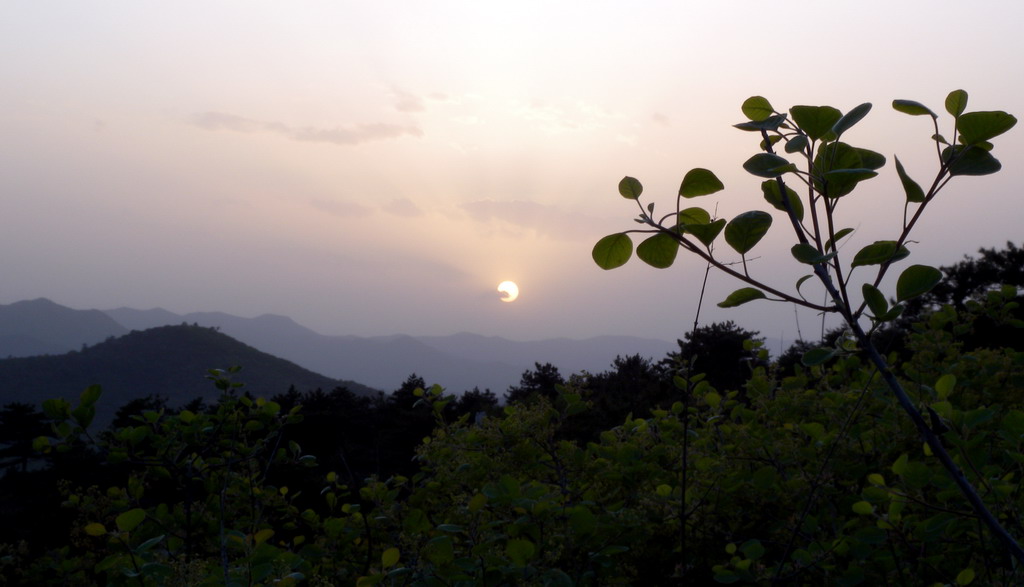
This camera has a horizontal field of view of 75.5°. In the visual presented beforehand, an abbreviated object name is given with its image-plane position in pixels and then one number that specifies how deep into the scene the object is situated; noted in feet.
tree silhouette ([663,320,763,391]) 62.81
